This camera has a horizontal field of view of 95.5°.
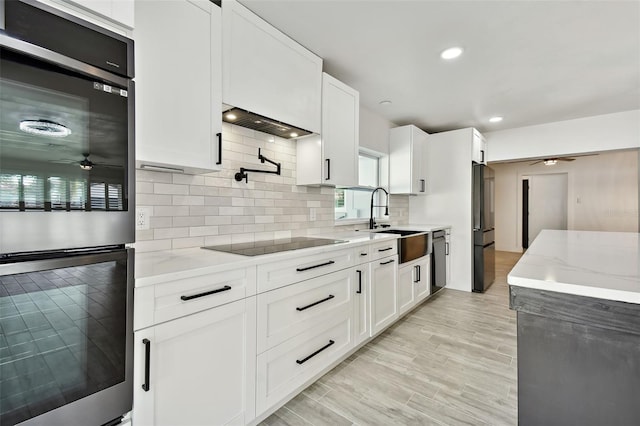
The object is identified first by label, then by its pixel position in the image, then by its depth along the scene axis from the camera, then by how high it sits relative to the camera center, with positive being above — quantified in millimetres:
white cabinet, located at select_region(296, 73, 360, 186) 2510 +604
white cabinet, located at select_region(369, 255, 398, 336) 2459 -738
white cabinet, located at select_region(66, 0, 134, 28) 934 +687
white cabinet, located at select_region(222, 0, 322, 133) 1762 +961
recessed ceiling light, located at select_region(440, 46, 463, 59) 2346 +1308
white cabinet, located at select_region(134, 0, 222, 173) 1400 +661
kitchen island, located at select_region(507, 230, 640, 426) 718 -359
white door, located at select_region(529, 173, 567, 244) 7422 +217
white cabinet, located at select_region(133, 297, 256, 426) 1096 -672
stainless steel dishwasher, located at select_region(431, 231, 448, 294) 3645 -664
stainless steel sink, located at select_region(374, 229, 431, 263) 2895 -360
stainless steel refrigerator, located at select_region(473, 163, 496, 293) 4094 -289
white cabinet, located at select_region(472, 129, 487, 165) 4191 +952
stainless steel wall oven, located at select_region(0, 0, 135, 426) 766 -17
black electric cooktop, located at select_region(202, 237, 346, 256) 1714 -232
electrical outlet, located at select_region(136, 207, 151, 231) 1648 -35
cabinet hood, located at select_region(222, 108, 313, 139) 1929 +645
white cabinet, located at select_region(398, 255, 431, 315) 2920 -789
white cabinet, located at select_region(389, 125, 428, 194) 4012 +718
